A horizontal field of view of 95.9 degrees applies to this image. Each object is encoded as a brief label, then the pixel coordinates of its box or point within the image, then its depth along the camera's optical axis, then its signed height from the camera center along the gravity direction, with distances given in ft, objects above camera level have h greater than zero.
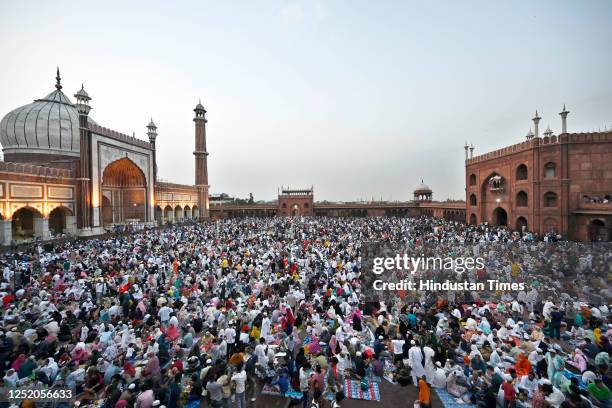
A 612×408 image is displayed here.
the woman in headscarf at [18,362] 17.26 -9.80
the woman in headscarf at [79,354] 18.26 -9.97
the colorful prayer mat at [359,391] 16.76 -11.82
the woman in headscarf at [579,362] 17.53 -10.48
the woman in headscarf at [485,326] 21.42 -9.90
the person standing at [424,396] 14.29 -10.13
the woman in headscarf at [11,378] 16.04 -10.08
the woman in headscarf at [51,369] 16.58 -9.89
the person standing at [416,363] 17.43 -10.35
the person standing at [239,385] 15.08 -9.99
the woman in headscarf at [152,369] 16.75 -10.04
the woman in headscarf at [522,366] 16.90 -10.32
